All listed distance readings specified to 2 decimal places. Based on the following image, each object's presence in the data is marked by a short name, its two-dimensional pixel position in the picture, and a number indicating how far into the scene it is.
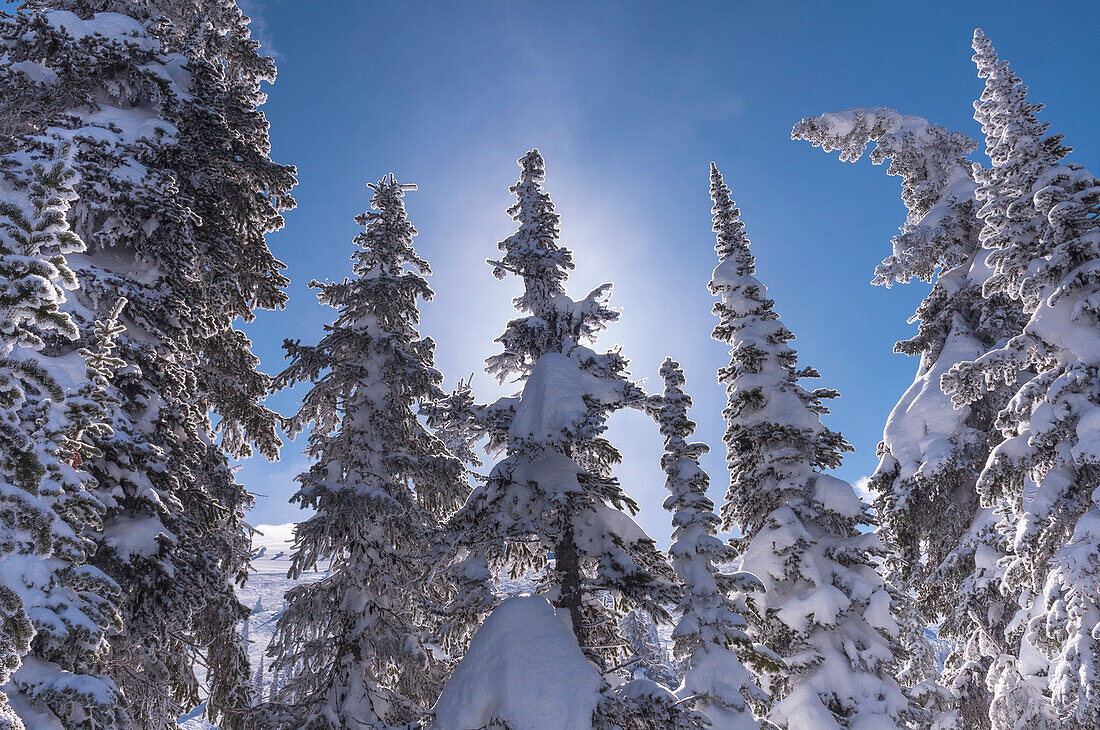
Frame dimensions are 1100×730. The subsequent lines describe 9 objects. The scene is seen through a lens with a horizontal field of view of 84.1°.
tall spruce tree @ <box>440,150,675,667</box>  8.98
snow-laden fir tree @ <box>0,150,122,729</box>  4.00
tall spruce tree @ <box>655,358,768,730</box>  10.48
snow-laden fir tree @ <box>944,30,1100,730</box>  7.63
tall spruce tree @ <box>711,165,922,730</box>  11.57
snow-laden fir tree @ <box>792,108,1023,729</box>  12.85
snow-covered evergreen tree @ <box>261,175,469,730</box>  10.54
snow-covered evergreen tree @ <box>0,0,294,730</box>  7.40
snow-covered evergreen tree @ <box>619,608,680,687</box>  22.19
